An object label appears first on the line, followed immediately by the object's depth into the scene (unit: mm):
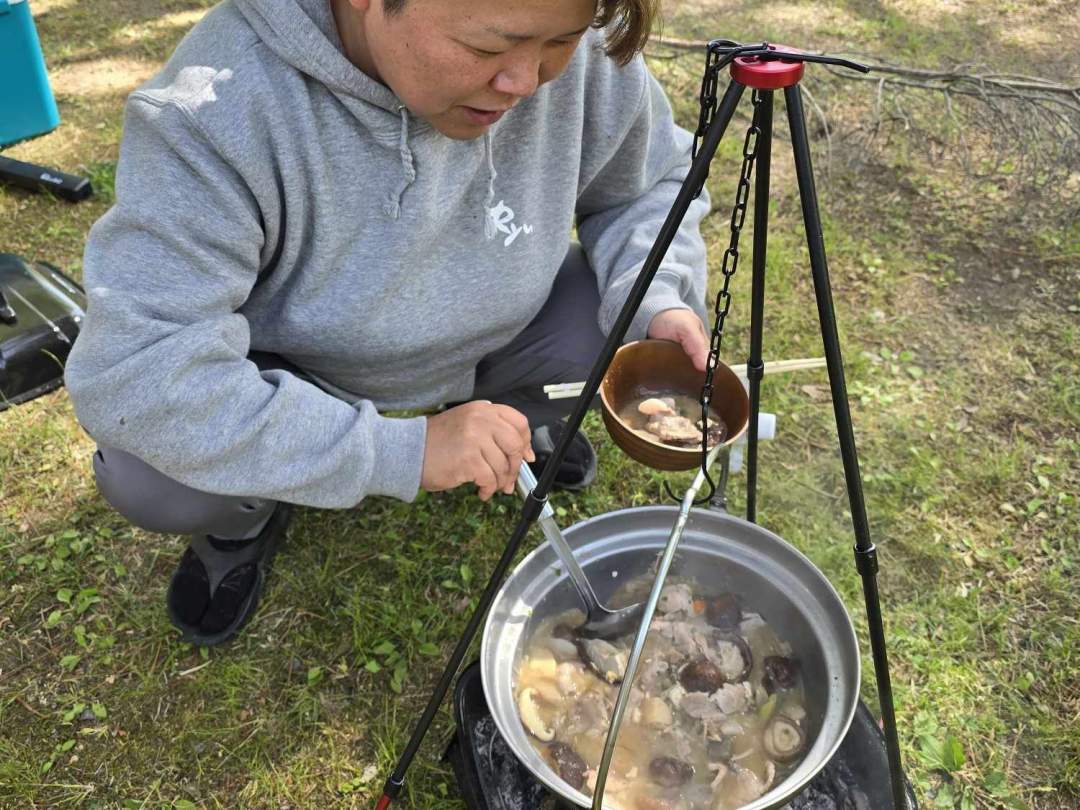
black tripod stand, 1134
